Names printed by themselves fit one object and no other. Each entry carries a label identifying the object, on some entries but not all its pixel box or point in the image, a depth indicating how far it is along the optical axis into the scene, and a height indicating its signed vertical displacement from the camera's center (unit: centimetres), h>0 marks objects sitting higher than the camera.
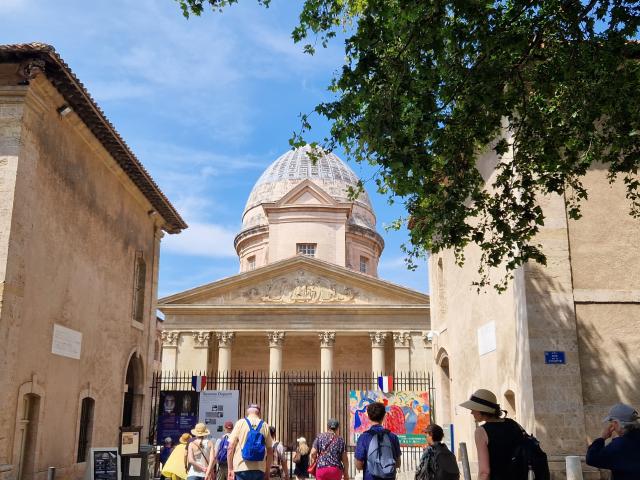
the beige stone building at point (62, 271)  1116 +271
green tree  778 +381
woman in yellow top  1055 -76
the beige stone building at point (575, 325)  1097 +147
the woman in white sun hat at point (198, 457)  1025 -62
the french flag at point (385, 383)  1858 +84
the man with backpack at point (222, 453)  1135 -62
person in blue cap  459 -21
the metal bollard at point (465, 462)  962 -64
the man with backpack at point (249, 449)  783 -38
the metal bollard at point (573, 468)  994 -73
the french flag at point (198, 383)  1928 +85
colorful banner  1683 +0
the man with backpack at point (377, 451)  633 -33
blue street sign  1112 +91
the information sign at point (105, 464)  1209 -86
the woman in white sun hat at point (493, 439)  495 -16
